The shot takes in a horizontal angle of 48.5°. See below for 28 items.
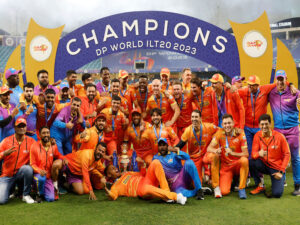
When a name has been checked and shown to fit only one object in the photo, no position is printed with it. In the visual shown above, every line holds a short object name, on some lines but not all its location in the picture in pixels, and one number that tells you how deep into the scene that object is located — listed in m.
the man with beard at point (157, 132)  5.79
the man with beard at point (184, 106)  6.70
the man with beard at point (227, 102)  6.01
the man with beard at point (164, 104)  6.46
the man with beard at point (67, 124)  5.80
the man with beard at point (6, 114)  5.26
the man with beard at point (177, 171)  4.95
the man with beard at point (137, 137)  6.22
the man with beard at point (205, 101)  6.49
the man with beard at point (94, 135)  5.69
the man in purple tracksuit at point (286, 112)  5.67
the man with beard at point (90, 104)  6.22
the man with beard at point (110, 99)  6.44
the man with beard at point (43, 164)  4.97
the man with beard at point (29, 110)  5.52
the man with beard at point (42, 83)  6.41
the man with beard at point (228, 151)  5.26
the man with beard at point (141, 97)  6.82
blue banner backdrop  7.92
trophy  6.09
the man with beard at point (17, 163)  4.88
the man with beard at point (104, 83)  7.40
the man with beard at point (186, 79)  7.34
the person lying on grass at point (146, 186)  4.68
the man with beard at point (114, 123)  6.14
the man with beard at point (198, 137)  5.59
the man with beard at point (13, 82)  5.95
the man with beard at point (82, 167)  5.21
